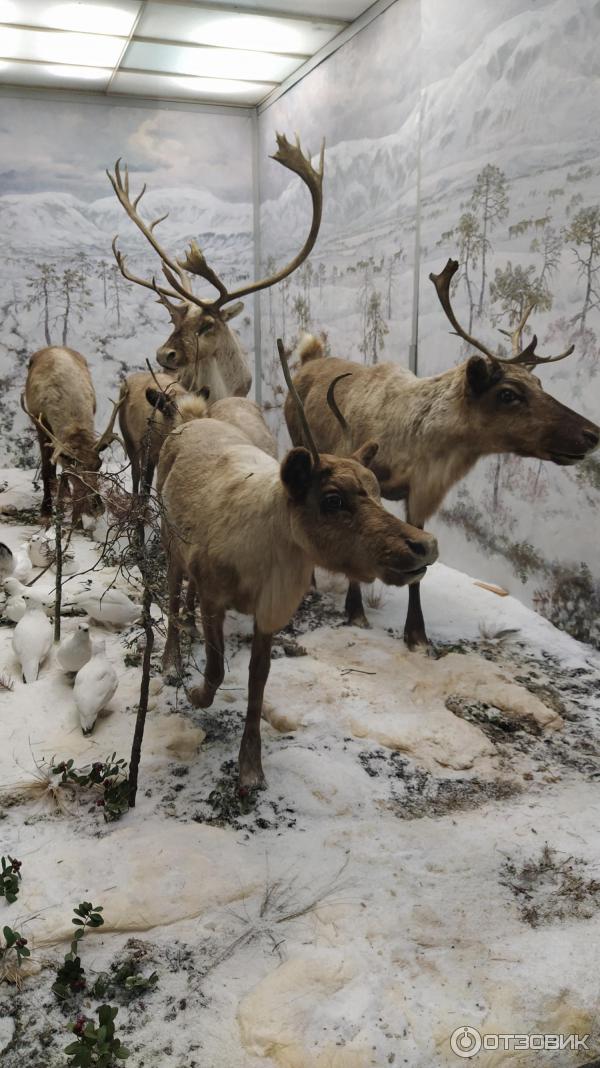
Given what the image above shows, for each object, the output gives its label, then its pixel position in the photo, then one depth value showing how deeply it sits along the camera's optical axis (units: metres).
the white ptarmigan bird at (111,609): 4.35
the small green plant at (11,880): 2.34
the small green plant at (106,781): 2.77
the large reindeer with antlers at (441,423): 3.63
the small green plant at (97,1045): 1.83
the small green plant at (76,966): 2.05
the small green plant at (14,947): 2.10
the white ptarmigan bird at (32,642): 3.75
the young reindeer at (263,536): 2.57
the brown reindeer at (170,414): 4.22
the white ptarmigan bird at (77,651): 3.61
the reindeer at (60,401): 5.55
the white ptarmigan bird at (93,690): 3.29
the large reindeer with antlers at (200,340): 5.02
